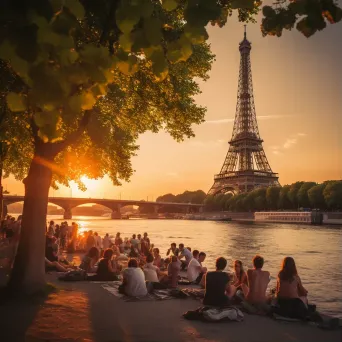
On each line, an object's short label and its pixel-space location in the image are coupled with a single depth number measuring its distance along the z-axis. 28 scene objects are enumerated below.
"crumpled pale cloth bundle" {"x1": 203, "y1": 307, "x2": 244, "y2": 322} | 8.17
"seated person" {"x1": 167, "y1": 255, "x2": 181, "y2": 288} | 13.10
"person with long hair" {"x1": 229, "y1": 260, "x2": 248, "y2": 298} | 10.04
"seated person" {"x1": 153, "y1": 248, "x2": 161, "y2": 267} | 18.03
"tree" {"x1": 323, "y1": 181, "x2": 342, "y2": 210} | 90.00
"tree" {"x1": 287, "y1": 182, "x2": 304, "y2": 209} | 108.50
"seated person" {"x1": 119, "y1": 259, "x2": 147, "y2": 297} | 10.66
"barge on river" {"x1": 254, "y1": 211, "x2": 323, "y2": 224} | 93.75
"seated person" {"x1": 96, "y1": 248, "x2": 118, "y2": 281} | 13.40
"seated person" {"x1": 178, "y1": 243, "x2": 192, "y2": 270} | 18.70
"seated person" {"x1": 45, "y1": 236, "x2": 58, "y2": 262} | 16.31
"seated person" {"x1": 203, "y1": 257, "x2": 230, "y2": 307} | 8.83
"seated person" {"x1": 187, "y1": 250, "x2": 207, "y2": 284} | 14.73
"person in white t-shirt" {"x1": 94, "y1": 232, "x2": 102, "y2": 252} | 23.00
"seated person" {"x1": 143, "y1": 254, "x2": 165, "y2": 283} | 12.46
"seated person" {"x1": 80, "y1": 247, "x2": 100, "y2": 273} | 15.06
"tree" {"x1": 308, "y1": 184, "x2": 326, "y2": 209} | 97.81
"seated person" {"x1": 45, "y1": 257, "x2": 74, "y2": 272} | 15.37
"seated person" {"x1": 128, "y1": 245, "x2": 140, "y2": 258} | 20.38
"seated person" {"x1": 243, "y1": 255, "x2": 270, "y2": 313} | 9.35
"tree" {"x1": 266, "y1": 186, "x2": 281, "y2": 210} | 116.69
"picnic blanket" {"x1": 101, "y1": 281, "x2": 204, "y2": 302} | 10.38
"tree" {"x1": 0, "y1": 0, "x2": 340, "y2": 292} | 2.48
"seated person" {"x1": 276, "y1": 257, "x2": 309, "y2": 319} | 8.59
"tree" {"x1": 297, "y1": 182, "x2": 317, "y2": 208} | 103.79
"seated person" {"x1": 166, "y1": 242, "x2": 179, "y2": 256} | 20.58
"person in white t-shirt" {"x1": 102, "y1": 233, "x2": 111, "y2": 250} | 24.30
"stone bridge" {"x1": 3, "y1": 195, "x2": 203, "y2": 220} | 130.12
